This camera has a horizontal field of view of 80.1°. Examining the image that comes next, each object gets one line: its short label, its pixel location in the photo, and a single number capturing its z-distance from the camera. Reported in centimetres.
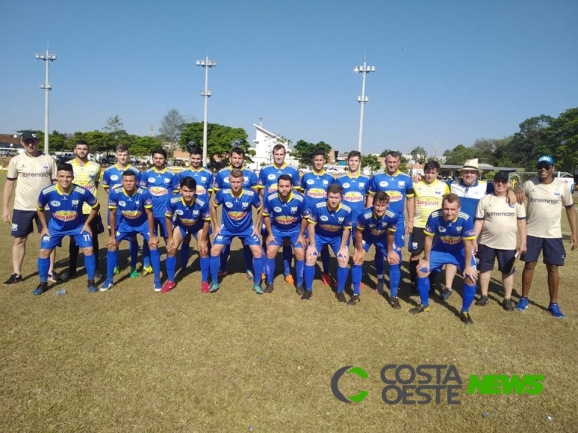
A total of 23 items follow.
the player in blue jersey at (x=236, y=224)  569
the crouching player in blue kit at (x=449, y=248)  477
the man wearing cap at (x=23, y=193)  558
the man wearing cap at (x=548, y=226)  510
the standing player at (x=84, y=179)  605
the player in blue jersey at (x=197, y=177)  624
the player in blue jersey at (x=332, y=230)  541
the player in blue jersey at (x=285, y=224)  566
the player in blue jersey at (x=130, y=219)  566
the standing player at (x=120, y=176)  629
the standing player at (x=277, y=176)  638
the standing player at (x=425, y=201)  577
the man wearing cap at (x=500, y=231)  516
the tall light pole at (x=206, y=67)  3369
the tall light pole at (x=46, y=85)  3109
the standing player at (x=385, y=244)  527
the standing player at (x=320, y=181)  628
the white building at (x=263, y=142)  7062
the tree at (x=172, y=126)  7544
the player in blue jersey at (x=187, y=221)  560
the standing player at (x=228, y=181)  630
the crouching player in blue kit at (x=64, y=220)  531
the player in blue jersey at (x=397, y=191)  579
